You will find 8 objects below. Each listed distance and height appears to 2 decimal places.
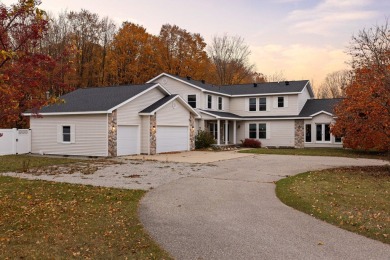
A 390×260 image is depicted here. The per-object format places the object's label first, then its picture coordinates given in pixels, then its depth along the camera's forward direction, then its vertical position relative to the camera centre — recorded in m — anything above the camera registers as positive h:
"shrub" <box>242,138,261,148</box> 33.66 -0.95
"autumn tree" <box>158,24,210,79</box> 46.66 +10.81
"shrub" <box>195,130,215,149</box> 29.97 -0.57
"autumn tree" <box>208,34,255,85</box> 57.16 +12.08
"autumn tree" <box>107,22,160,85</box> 42.94 +9.25
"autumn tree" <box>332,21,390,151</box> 15.20 +1.42
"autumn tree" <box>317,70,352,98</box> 64.44 +8.87
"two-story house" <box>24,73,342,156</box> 22.38 +1.17
